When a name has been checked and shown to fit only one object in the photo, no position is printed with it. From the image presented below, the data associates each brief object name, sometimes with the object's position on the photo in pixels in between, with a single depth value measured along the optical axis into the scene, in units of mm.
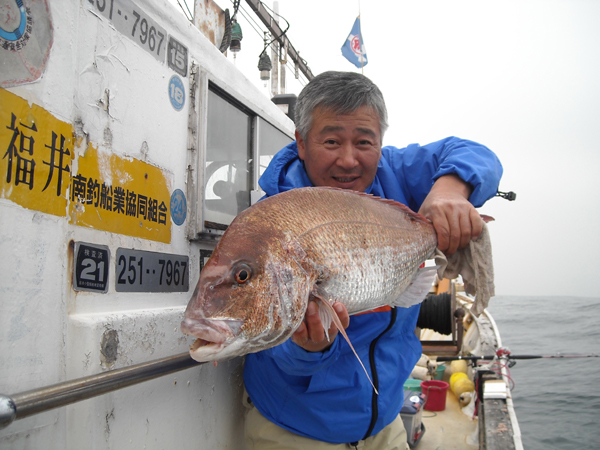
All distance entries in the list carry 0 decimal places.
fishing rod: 5414
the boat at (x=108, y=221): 1213
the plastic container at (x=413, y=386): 4990
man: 1952
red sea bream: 1169
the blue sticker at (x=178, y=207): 2006
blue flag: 7770
